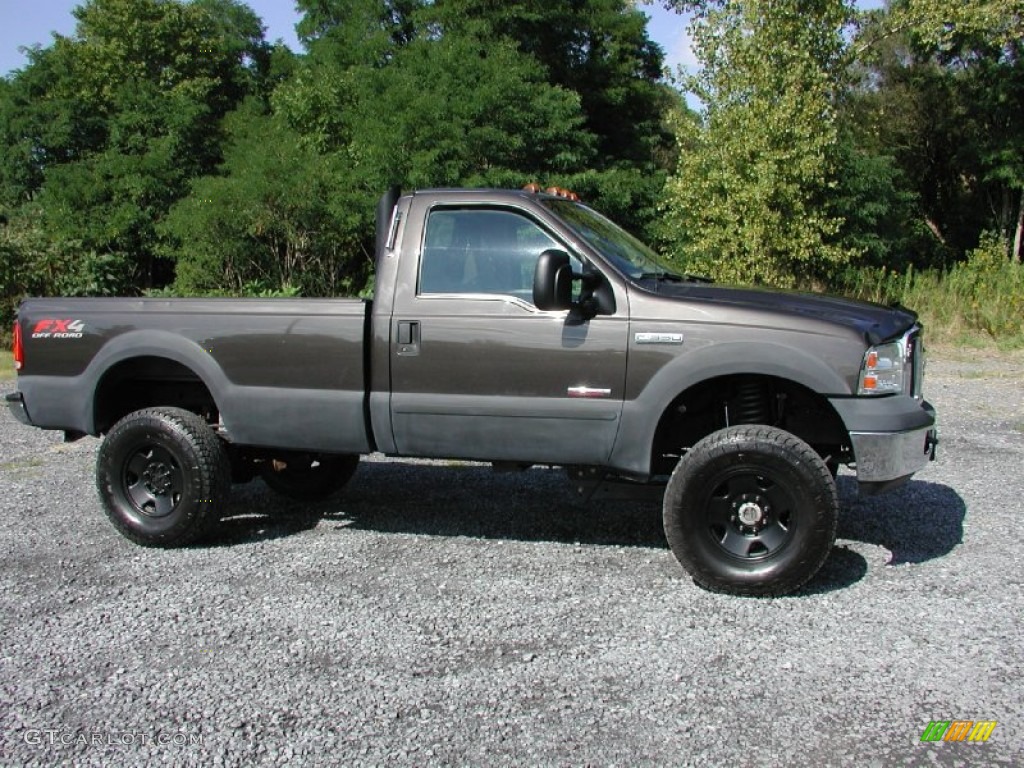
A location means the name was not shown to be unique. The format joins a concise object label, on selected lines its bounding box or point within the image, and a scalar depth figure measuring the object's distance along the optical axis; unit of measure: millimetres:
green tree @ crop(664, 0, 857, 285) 16500
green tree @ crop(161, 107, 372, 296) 19391
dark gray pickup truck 4574
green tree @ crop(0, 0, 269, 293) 26688
